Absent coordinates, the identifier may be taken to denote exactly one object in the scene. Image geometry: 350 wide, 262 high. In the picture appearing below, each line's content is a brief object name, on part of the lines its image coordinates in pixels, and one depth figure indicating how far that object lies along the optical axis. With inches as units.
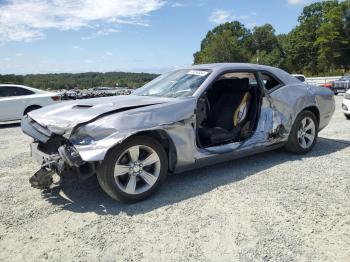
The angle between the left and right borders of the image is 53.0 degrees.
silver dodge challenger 140.5
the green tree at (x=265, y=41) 3469.5
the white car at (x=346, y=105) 362.9
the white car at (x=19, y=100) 442.6
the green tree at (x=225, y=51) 2876.5
